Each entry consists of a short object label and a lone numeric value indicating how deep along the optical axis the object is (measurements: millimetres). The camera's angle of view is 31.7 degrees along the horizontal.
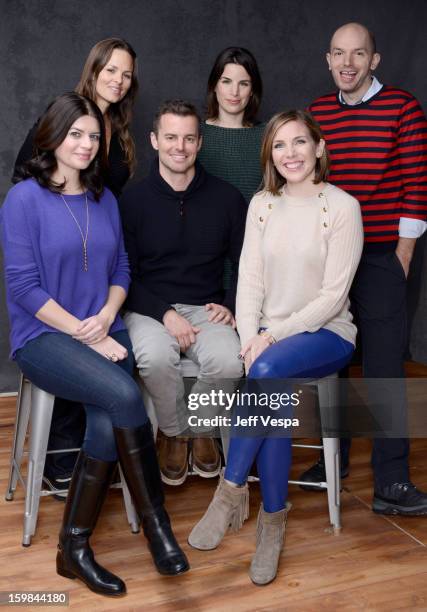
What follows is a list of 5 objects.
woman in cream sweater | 2168
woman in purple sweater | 2064
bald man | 2539
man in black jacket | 2498
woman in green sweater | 2857
